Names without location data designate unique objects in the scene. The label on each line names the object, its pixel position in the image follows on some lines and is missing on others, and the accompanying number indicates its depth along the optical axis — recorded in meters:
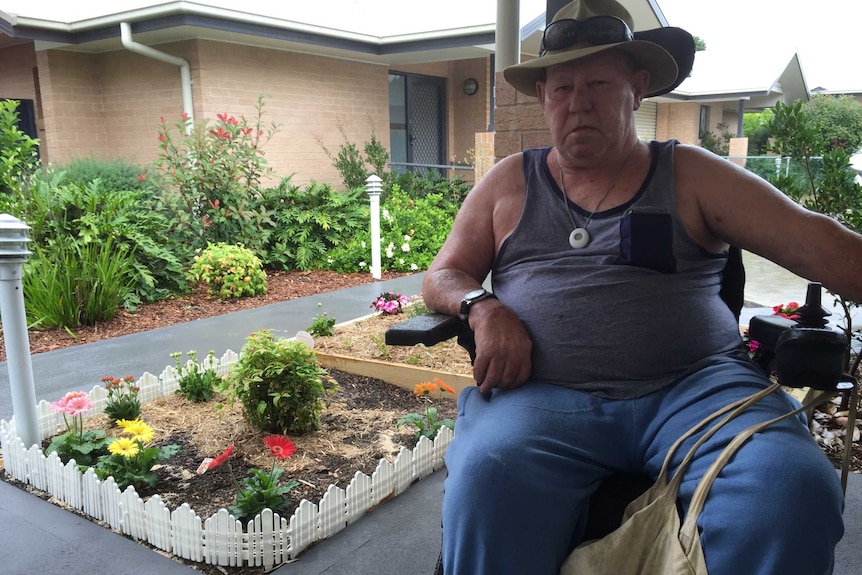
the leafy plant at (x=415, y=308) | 4.32
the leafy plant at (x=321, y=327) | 4.18
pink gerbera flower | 2.55
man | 1.31
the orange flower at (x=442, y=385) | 3.01
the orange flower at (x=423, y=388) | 3.08
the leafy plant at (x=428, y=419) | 2.87
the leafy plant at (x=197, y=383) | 3.30
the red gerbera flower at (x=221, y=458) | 2.20
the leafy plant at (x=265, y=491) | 2.16
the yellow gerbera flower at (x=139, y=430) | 2.48
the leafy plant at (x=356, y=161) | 9.66
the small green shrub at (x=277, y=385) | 2.78
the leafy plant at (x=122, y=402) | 2.96
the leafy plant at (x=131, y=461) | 2.38
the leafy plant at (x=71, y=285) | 4.82
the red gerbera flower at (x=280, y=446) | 2.22
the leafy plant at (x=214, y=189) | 6.68
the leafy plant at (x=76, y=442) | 2.56
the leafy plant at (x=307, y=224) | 7.39
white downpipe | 8.02
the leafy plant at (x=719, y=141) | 19.16
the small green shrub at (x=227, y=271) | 6.01
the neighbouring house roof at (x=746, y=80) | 16.31
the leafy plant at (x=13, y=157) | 5.16
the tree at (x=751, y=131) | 19.95
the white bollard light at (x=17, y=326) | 2.44
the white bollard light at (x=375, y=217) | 6.88
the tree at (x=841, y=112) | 15.22
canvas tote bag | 1.29
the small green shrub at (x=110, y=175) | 7.48
